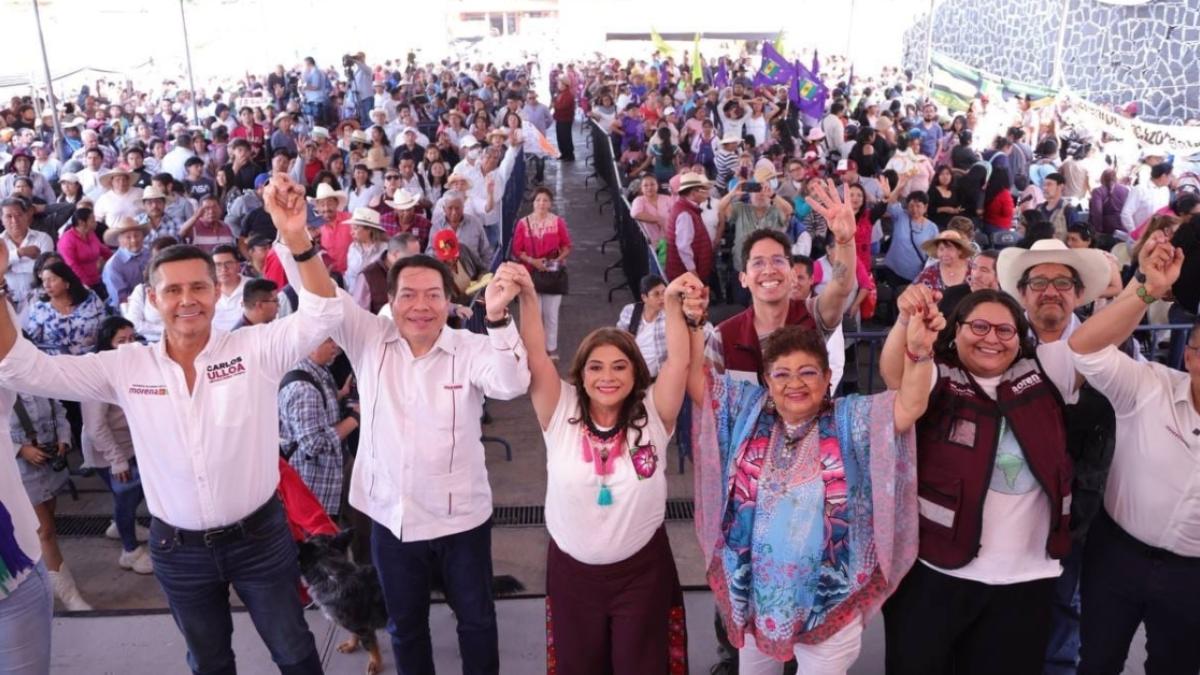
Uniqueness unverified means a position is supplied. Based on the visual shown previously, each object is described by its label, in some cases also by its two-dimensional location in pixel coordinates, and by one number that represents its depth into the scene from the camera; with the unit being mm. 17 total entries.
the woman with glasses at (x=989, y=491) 2932
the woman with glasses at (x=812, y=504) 2900
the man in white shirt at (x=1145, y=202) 9477
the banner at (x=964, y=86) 20352
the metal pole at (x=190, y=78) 14655
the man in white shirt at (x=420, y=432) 3320
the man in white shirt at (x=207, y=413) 3061
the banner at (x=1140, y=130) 12688
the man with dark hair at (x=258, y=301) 4867
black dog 3936
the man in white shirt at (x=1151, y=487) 2957
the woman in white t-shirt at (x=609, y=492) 3123
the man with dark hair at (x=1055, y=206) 8875
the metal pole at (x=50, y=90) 10206
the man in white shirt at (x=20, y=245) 7377
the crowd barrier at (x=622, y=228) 9055
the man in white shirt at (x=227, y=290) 6164
